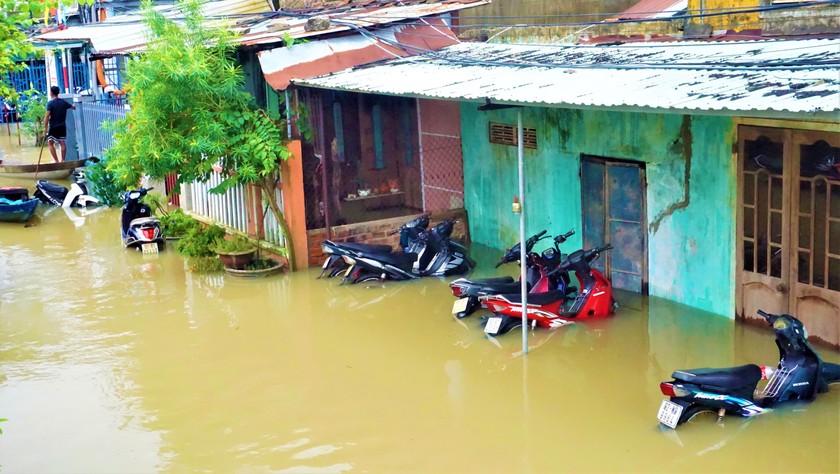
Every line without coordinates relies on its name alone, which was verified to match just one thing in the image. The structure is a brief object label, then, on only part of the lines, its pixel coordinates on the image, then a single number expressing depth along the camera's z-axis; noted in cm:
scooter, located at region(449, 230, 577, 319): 979
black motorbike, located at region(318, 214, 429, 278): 1178
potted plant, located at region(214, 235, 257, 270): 1241
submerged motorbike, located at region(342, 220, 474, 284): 1170
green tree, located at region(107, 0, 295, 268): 1135
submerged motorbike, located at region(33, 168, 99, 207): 1752
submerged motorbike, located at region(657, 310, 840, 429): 690
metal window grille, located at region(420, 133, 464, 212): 1344
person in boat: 1959
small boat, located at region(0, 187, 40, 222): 1584
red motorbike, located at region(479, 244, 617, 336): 942
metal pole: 864
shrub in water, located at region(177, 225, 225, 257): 1312
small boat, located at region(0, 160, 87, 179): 1944
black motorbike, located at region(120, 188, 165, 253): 1380
